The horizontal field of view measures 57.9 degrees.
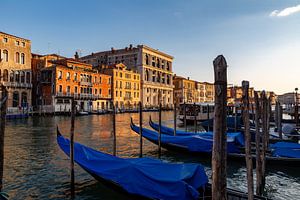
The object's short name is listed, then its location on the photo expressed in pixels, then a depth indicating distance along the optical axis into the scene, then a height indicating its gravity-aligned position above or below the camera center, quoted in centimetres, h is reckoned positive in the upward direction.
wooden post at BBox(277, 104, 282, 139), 1041 -62
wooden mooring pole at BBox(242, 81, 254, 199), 369 -42
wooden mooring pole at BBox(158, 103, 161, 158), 888 -133
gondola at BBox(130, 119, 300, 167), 741 -140
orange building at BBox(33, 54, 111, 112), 3139 +250
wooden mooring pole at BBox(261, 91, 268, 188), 574 -71
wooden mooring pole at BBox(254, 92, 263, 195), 477 -94
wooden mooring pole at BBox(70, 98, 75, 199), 530 -104
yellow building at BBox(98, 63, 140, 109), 4241 +318
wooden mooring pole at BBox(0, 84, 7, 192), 425 -20
